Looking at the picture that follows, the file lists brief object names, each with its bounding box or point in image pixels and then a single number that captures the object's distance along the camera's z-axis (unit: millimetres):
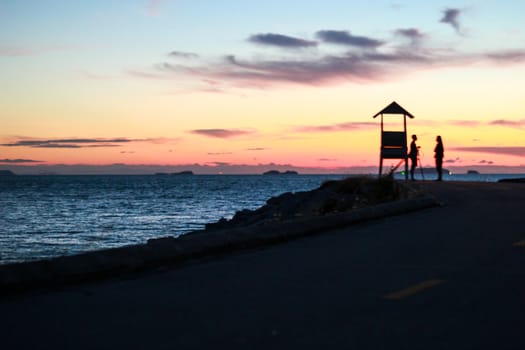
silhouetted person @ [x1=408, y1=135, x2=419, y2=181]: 30900
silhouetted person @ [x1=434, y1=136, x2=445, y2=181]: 30797
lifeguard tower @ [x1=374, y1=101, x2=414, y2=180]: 27875
